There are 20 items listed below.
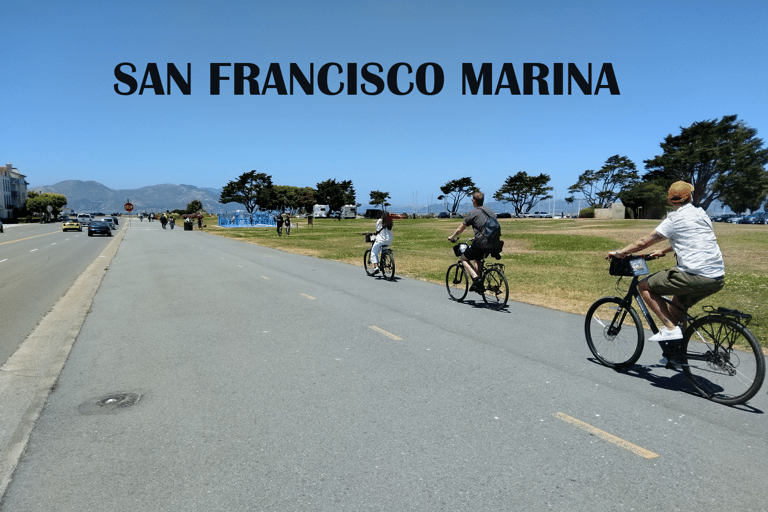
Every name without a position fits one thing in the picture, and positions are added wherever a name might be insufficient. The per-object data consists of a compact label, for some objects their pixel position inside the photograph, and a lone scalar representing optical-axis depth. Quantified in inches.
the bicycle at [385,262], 523.2
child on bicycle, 528.4
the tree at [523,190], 4013.3
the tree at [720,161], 2406.5
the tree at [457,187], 4375.0
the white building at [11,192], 4574.3
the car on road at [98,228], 1606.8
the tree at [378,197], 4931.1
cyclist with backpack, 365.7
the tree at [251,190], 4581.7
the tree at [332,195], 4584.2
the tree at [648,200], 2459.4
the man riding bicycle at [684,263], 184.5
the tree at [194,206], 6703.3
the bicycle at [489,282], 363.6
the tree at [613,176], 3592.5
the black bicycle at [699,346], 174.7
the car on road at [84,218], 2704.2
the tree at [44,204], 4539.9
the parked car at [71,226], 1977.1
